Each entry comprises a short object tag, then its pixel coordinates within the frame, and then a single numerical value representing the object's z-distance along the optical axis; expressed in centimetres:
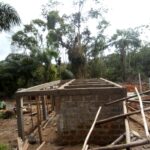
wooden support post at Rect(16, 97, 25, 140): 439
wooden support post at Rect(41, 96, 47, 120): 608
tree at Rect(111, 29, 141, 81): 1338
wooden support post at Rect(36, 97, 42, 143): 440
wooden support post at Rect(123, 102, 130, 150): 198
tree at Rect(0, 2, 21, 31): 927
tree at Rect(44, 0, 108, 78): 1267
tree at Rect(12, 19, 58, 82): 1224
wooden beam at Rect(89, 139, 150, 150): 154
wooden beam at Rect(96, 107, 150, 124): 272
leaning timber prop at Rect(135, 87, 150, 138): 166
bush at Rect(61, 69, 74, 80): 1244
